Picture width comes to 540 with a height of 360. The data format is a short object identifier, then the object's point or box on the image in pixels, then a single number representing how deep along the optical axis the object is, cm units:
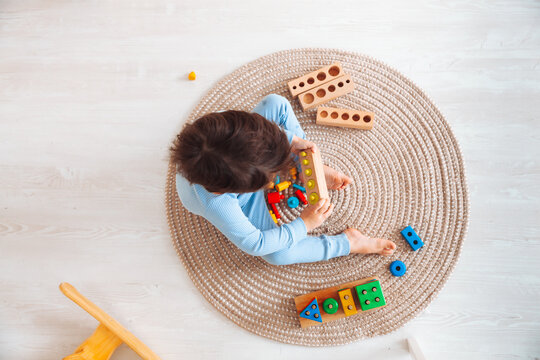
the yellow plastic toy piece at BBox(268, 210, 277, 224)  82
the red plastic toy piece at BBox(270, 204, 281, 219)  83
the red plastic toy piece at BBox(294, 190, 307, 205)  83
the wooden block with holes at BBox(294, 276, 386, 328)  81
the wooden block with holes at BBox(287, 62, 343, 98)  85
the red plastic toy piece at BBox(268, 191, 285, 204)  82
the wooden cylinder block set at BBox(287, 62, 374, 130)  84
